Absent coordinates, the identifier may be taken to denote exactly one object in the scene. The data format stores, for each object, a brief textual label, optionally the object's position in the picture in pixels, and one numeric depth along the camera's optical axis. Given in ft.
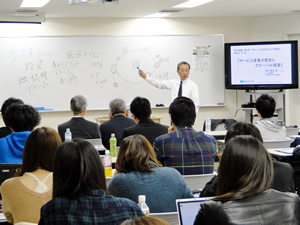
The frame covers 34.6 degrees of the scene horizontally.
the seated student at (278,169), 9.96
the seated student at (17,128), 12.37
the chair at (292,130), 21.35
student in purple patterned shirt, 12.34
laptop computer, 6.75
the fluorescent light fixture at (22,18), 23.09
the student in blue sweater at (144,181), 9.05
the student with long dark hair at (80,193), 6.34
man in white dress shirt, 26.45
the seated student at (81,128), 17.98
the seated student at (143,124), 15.84
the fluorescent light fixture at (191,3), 23.03
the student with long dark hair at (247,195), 5.98
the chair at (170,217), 8.27
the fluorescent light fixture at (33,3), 21.50
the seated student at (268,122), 17.63
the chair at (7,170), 10.48
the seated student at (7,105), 15.32
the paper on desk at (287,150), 16.38
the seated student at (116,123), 18.37
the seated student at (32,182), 8.44
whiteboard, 27.76
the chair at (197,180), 11.32
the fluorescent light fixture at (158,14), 27.19
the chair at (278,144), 17.85
